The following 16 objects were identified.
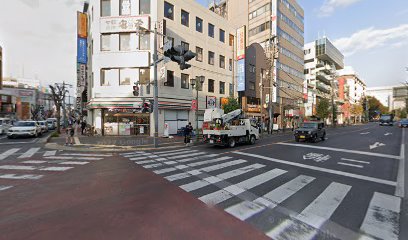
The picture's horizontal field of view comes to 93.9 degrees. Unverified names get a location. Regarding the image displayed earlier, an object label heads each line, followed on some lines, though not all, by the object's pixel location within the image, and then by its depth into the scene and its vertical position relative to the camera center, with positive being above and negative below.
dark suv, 17.28 -1.17
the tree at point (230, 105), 23.47 +1.70
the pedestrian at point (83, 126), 23.91 -1.04
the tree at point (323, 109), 45.31 +2.45
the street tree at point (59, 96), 27.33 +3.45
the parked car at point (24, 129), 19.34 -1.17
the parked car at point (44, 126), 26.77 -1.23
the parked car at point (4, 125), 24.16 -0.92
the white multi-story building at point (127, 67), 21.23 +5.89
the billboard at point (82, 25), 26.12 +12.98
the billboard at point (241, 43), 30.14 +12.16
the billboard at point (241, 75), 30.86 +7.18
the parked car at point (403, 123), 39.58 -0.74
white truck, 14.12 -0.77
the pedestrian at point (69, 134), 14.42 -1.21
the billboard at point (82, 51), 25.88 +9.26
